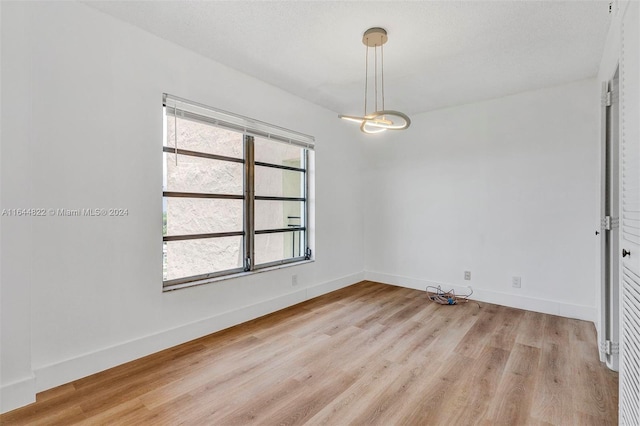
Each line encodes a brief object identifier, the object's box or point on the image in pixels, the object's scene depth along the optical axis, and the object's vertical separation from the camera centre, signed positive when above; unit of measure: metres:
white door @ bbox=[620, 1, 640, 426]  1.28 -0.03
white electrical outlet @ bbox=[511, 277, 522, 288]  3.66 -0.84
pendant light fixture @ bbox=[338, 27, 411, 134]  2.38 +0.82
